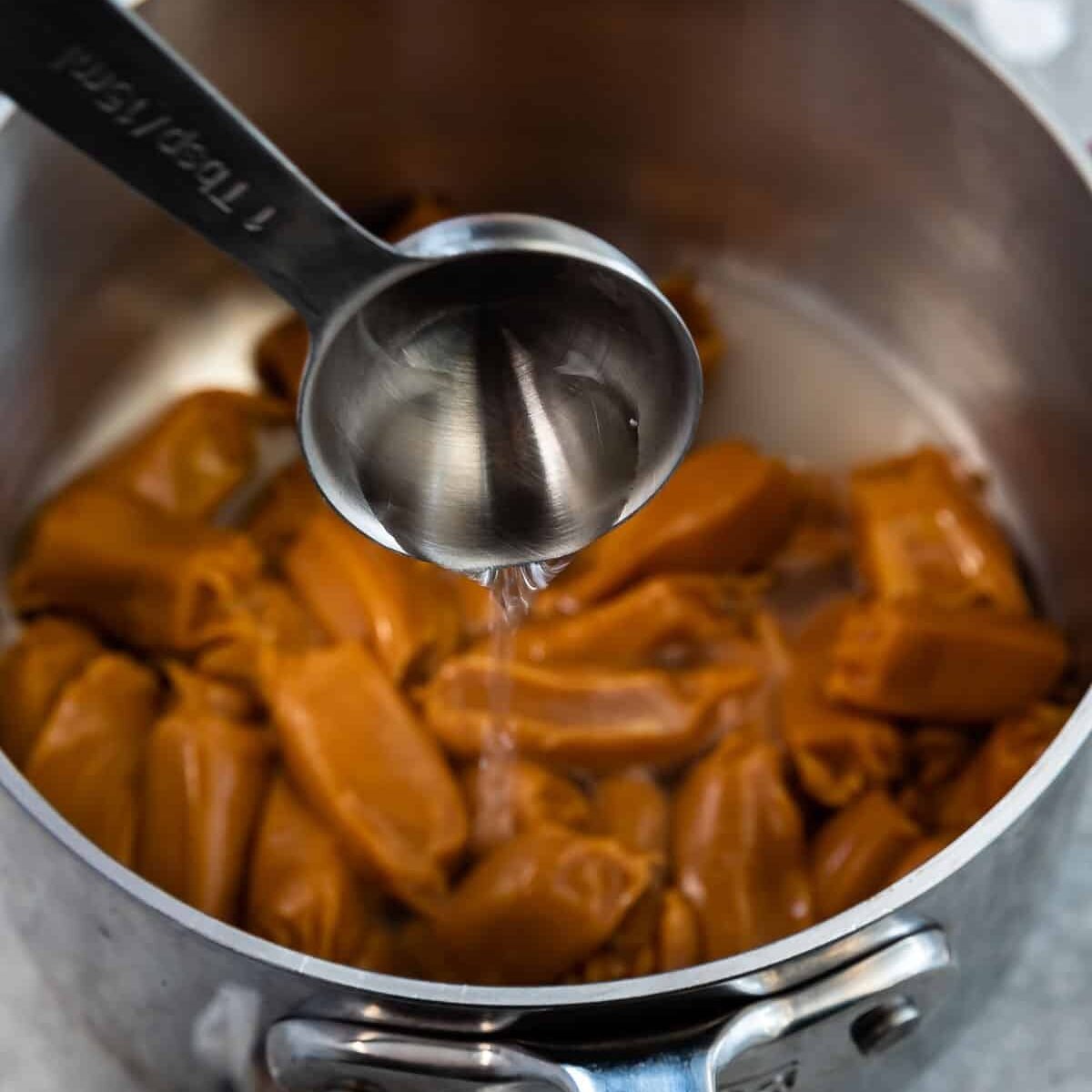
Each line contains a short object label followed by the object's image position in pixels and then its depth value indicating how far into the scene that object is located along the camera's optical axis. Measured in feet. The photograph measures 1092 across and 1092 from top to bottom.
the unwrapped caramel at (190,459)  1.24
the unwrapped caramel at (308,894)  1.11
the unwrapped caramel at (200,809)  1.12
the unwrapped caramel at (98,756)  1.13
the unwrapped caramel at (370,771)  1.13
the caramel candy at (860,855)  1.14
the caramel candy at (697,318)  1.27
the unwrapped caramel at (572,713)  1.17
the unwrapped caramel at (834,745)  1.18
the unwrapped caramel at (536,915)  1.10
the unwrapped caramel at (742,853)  1.12
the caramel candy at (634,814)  1.16
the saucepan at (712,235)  1.08
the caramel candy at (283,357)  1.27
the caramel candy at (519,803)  1.16
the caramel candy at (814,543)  1.27
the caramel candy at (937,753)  1.19
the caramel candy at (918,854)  1.12
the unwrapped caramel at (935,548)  1.22
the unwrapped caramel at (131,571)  1.20
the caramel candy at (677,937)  1.10
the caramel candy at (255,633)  1.20
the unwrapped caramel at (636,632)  1.21
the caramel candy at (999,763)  1.15
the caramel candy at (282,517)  1.25
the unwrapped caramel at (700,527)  1.21
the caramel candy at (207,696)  1.18
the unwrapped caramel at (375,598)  1.19
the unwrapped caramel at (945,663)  1.17
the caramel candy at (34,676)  1.16
